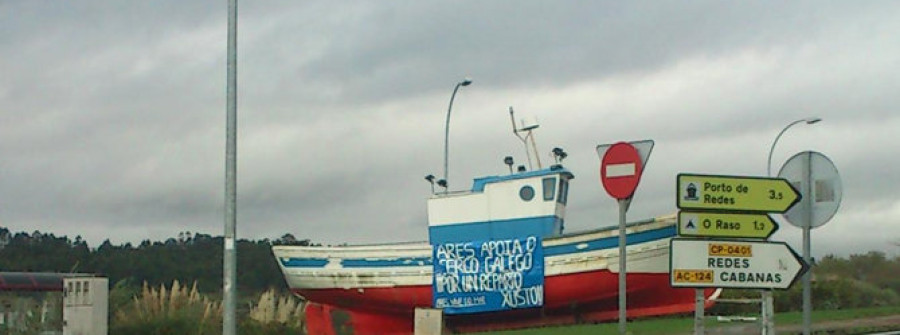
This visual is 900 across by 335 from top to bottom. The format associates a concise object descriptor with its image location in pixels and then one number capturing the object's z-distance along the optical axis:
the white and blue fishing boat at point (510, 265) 32.38
